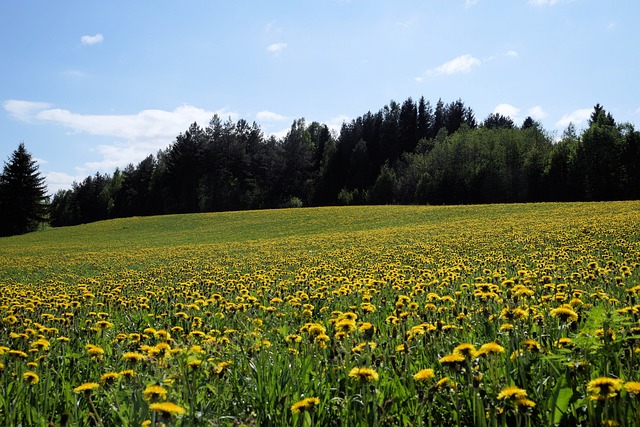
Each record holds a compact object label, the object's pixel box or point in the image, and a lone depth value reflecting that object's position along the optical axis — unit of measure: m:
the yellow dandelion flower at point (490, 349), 2.28
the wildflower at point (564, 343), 2.86
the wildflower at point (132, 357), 2.67
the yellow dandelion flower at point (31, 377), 2.80
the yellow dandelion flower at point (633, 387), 1.81
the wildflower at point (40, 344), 3.43
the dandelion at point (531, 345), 2.73
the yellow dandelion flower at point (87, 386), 2.35
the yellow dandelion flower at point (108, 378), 2.62
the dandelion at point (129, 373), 2.71
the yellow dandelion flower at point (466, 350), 2.28
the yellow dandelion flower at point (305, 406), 2.08
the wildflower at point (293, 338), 3.73
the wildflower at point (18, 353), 3.30
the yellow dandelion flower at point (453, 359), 2.29
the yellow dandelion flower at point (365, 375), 2.21
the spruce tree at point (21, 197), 58.31
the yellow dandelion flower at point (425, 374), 2.35
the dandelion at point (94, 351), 3.39
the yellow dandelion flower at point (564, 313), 2.65
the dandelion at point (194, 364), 2.49
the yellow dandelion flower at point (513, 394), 1.98
